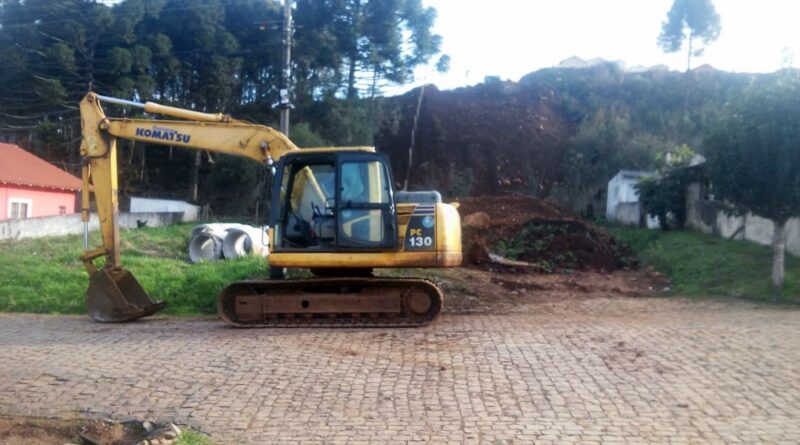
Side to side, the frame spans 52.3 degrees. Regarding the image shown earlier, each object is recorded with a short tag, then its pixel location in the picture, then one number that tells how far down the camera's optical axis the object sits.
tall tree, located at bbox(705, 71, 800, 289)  15.10
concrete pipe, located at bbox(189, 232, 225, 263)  21.21
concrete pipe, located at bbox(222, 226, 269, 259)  21.00
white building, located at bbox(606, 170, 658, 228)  33.56
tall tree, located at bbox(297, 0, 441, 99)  41.97
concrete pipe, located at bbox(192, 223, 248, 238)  21.89
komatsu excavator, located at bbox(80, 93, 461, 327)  11.70
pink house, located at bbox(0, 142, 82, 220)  30.77
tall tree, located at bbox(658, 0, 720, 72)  56.66
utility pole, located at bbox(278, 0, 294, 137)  21.91
